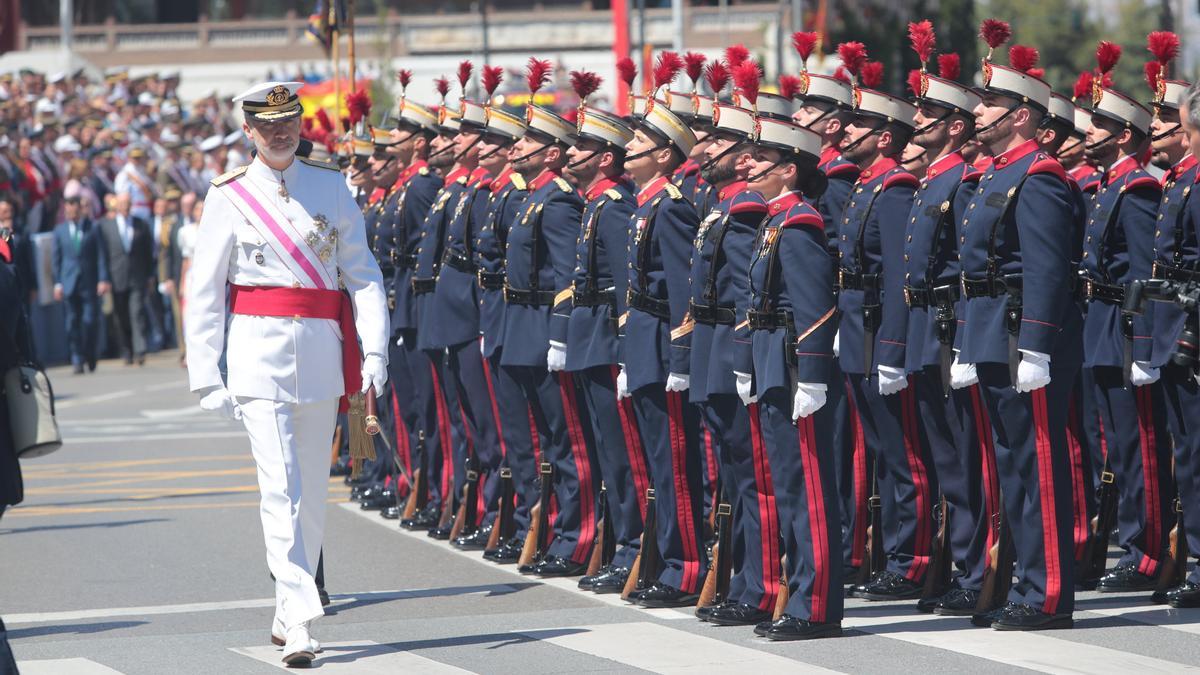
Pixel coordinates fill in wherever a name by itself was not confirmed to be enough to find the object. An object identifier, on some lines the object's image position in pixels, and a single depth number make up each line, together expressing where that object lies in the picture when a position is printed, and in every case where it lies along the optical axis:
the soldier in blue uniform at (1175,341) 18.84
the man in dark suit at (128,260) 51.03
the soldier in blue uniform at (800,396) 17.20
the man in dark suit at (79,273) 50.41
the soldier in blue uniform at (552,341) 21.72
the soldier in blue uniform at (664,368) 19.42
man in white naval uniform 17.30
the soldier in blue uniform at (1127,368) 19.66
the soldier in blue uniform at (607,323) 20.70
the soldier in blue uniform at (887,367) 19.70
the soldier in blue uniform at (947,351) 18.80
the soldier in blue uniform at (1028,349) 17.30
